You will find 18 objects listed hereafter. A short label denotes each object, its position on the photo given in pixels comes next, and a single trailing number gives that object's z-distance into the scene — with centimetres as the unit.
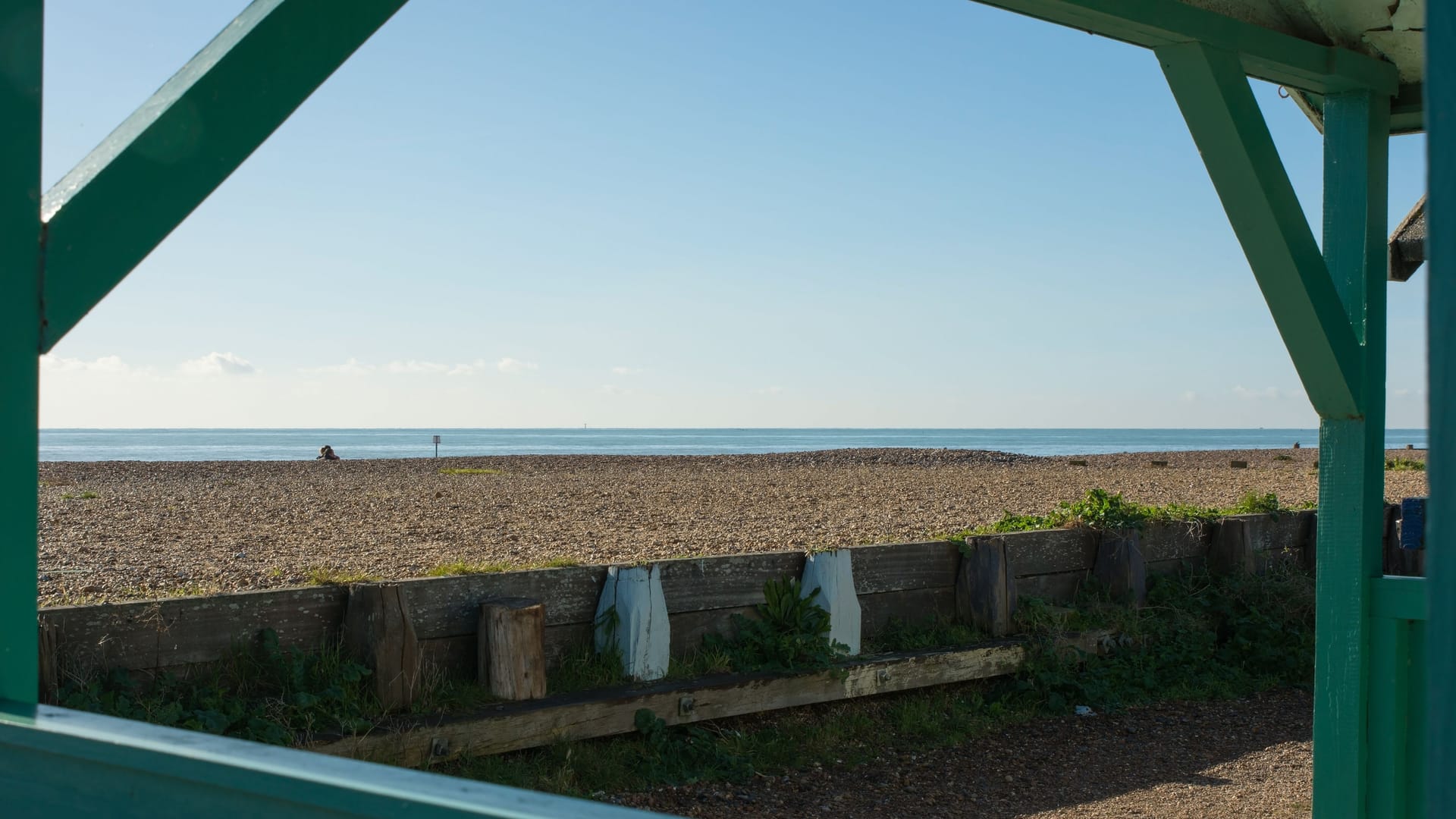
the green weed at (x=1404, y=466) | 2222
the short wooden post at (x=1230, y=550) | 765
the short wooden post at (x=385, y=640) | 439
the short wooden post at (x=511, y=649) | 459
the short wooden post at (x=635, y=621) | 496
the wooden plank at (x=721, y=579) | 525
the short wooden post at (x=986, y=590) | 622
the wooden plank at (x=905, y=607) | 591
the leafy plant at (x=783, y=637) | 532
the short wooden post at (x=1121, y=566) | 695
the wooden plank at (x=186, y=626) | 392
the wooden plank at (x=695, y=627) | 527
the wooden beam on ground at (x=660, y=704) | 423
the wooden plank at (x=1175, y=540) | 735
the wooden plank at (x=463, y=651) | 462
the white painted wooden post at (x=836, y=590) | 554
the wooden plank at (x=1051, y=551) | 658
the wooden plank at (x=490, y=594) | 464
